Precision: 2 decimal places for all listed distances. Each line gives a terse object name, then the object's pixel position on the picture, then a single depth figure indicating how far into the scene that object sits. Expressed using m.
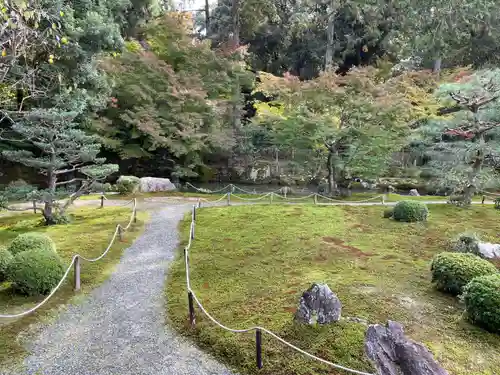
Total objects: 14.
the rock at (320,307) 5.66
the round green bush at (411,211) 12.76
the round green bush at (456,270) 6.95
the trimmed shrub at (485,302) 5.71
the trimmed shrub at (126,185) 18.62
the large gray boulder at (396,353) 4.54
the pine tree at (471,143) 13.99
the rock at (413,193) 20.91
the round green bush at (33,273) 7.13
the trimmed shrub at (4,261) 7.60
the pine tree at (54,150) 10.87
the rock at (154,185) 19.66
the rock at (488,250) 9.17
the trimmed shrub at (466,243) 9.46
